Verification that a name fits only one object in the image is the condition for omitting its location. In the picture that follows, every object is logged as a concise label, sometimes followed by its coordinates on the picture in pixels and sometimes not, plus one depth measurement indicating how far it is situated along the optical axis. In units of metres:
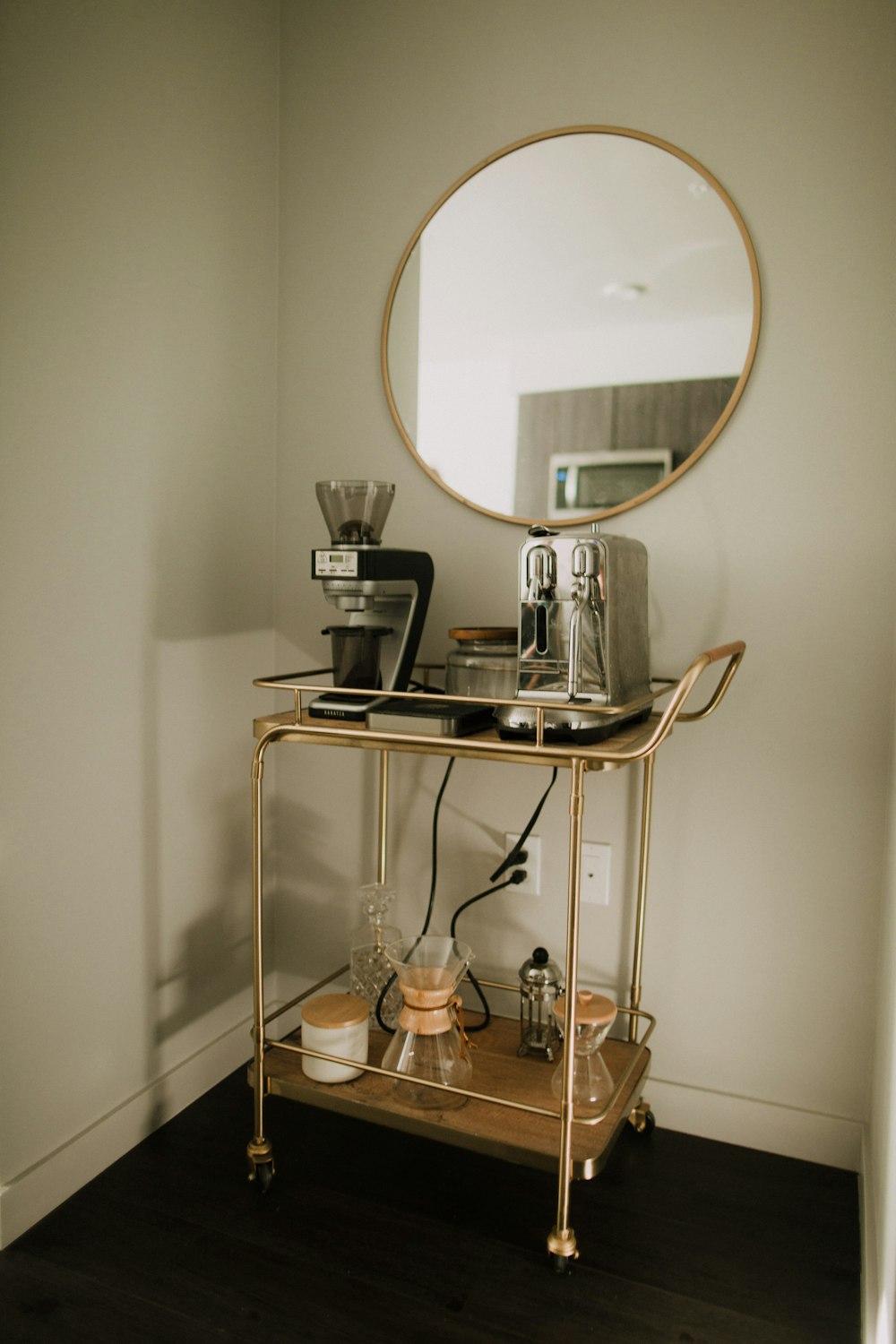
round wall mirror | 1.49
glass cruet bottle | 1.60
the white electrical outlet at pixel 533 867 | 1.69
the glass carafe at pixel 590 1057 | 1.33
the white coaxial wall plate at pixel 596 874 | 1.63
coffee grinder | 1.41
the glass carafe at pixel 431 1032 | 1.34
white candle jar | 1.44
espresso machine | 1.25
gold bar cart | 1.19
